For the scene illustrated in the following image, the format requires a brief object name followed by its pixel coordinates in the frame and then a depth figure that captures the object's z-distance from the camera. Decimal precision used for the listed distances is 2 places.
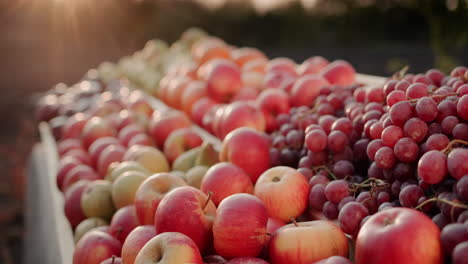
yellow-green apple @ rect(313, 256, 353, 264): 1.08
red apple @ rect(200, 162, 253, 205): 1.60
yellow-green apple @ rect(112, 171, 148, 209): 1.86
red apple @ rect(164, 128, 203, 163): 2.28
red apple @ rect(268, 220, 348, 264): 1.22
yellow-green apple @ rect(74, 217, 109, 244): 1.92
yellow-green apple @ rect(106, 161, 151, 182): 2.02
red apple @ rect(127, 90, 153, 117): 3.19
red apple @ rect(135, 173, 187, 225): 1.57
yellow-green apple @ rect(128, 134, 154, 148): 2.53
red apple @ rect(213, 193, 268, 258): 1.27
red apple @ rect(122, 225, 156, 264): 1.43
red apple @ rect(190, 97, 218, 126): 2.70
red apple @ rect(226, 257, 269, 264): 1.24
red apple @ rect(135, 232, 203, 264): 1.19
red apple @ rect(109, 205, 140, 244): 1.73
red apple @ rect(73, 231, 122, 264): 1.60
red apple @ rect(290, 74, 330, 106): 2.21
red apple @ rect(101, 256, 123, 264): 1.50
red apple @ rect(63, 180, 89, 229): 2.11
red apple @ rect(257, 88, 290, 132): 2.25
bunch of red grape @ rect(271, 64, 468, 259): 1.04
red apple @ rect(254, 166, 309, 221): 1.50
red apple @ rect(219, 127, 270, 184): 1.81
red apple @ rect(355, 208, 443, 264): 0.95
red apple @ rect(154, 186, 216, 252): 1.35
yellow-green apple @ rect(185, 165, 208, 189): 1.86
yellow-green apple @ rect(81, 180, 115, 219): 1.99
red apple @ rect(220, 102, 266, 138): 2.12
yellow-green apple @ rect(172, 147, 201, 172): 2.11
